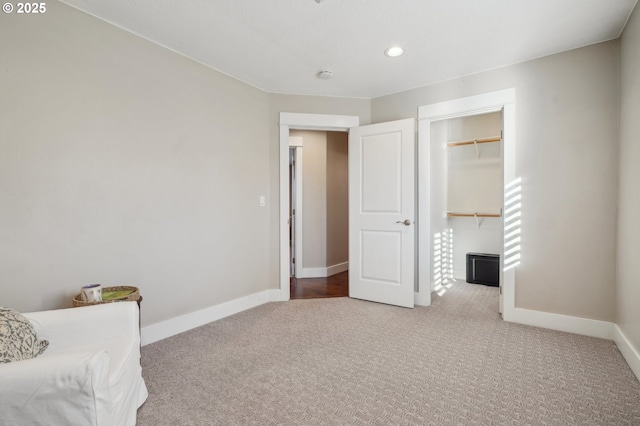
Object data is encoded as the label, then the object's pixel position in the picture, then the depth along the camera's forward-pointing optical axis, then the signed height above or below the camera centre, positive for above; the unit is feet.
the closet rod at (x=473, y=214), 14.11 -0.41
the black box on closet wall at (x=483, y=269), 14.05 -2.96
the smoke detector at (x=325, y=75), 10.21 +4.45
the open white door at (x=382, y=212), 11.23 -0.24
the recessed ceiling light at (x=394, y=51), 8.72 +4.48
